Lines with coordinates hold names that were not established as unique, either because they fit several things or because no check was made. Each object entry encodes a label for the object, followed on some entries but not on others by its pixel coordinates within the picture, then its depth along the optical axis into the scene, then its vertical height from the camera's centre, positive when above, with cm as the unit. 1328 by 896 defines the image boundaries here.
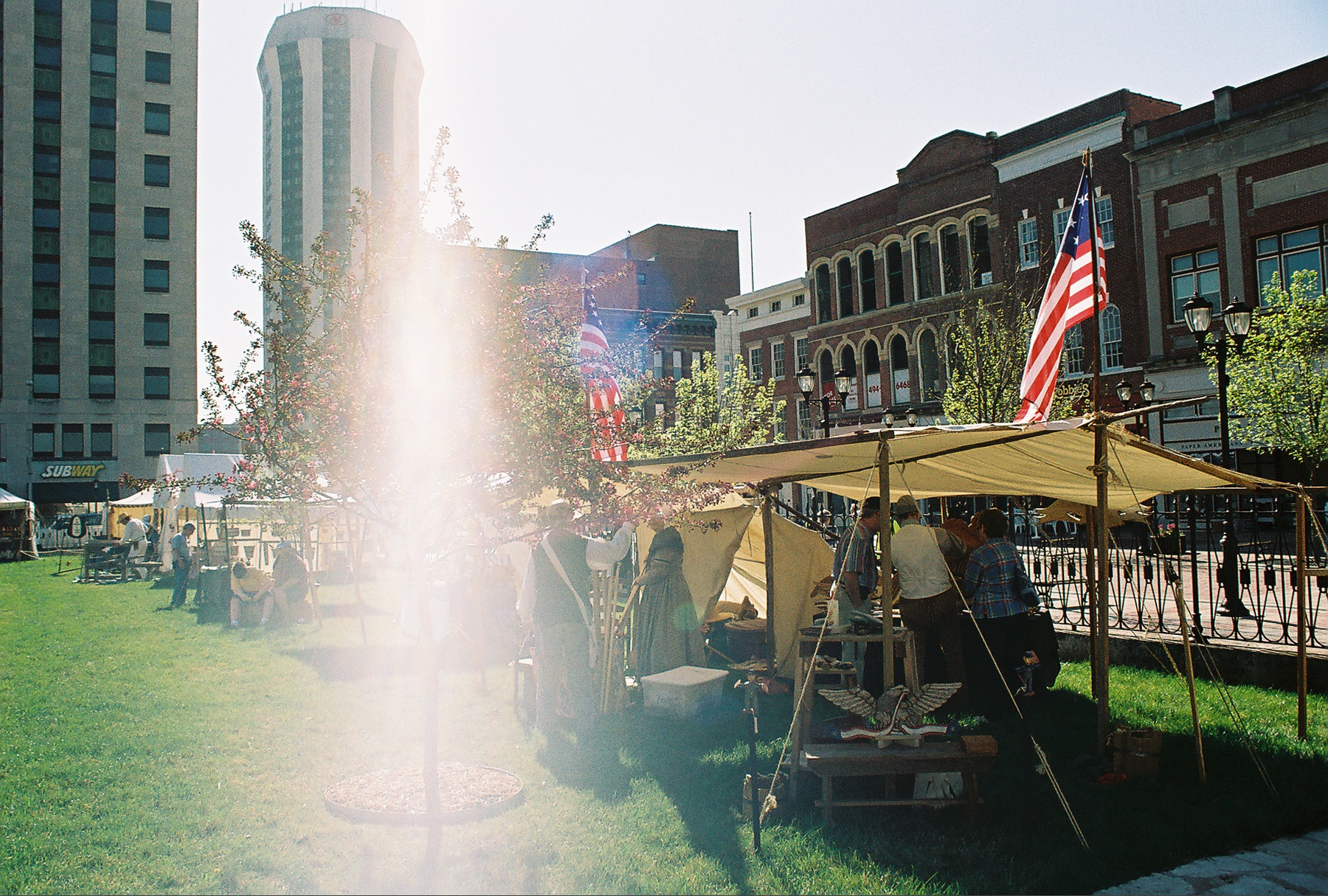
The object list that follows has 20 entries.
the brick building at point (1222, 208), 2658 +845
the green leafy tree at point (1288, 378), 2323 +266
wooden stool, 873 -186
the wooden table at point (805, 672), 629 -137
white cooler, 827 -176
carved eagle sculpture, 591 -139
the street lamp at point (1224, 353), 1017 +194
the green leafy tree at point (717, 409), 2501 +316
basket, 636 -186
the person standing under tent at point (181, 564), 1897 -116
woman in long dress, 962 -121
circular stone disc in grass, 584 -198
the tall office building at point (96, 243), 6128 +1865
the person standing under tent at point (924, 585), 800 -83
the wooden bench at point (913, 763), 560 -166
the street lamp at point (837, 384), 1997 +241
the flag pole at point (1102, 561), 650 -54
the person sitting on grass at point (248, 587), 1584 -138
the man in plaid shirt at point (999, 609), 824 -108
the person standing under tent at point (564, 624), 796 -108
